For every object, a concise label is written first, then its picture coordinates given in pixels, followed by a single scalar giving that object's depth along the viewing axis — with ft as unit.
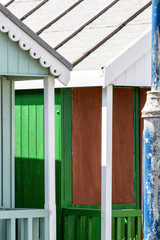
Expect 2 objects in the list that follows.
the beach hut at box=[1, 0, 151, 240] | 41.35
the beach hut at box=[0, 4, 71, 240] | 36.48
